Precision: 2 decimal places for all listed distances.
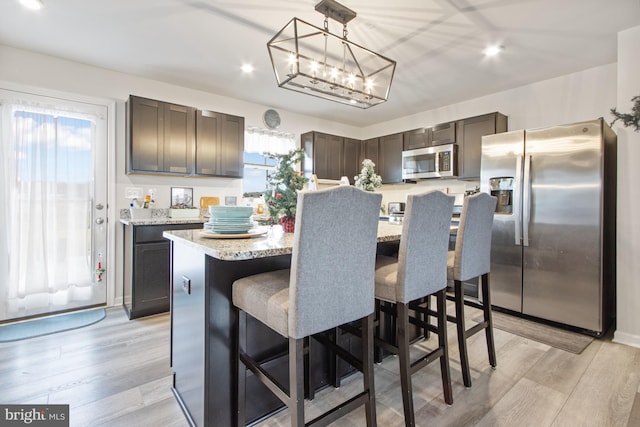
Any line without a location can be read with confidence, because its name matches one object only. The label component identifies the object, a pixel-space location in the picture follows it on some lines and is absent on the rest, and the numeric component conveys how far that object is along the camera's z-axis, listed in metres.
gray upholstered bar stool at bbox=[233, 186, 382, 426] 1.04
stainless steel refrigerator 2.50
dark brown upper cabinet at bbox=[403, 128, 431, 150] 4.24
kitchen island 1.32
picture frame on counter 3.63
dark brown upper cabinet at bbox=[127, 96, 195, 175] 3.11
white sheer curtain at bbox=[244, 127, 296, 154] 4.24
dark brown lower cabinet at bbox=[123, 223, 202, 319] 2.89
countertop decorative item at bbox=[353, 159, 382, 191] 2.69
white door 2.76
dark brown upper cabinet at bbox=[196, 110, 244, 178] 3.53
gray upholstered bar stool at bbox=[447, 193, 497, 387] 1.83
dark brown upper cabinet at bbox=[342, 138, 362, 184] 5.01
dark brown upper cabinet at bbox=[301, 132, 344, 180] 4.59
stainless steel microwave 3.91
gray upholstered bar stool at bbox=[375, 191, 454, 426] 1.46
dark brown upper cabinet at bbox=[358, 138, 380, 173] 5.00
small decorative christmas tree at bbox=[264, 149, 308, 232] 1.81
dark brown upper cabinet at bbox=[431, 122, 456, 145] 3.95
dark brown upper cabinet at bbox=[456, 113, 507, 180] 3.57
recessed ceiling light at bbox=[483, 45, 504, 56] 2.65
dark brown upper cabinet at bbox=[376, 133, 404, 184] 4.63
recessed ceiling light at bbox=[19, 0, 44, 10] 2.07
